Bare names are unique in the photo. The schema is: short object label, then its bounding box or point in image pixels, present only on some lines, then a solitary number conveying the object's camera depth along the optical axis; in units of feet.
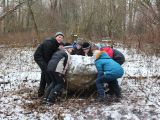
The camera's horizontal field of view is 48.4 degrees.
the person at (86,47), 14.36
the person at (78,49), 14.83
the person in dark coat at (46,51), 13.79
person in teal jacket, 13.04
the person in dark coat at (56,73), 12.97
